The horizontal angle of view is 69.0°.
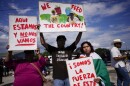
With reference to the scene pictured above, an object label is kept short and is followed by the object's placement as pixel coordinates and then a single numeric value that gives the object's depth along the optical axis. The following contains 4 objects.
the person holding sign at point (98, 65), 1.90
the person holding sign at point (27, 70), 1.93
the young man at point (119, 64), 2.91
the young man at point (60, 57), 2.13
